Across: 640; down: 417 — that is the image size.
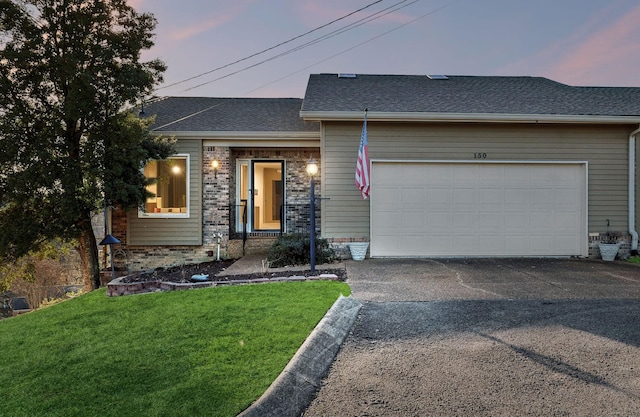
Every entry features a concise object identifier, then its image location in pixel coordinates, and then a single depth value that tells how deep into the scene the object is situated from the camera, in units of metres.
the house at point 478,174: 9.25
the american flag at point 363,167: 7.78
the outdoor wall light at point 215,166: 10.48
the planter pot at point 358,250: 9.05
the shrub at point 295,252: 8.44
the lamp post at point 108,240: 8.95
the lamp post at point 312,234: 7.52
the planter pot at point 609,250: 9.23
